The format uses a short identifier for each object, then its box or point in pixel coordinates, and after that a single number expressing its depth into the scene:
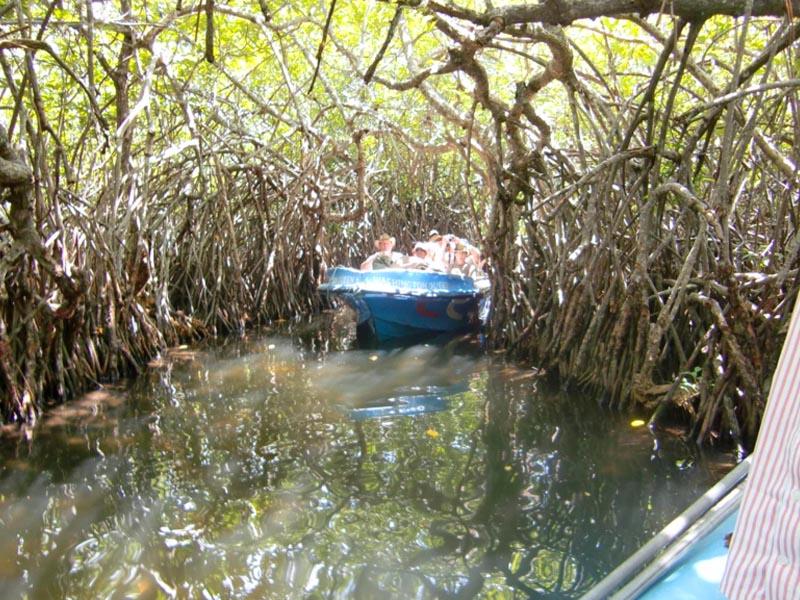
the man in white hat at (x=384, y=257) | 8.66
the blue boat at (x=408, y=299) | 7.71
